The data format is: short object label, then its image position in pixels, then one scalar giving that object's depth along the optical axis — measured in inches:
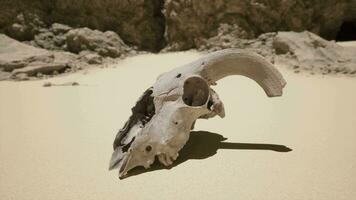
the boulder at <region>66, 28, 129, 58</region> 297.0
